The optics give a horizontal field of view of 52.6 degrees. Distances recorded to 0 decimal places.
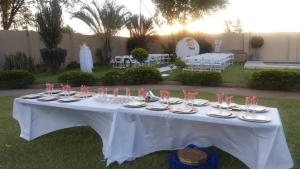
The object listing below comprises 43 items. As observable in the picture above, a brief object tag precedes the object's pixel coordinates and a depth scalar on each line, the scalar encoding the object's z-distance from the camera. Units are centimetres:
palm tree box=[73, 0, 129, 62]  1758
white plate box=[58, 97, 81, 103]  386
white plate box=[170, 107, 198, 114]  322
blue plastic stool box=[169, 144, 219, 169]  312
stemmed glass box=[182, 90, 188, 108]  362
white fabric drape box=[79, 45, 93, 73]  1256
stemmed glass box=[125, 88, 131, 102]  395
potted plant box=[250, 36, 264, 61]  1912
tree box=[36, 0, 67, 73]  1273
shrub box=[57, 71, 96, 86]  954
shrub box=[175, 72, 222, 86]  907
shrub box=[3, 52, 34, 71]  1252
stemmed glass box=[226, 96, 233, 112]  348
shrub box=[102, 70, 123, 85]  973
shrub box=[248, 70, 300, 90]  806
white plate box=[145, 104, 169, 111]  336
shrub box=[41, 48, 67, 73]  1301
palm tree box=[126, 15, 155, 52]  2058
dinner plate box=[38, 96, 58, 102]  398
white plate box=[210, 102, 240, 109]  340
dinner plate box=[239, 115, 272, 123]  290
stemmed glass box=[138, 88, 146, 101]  393
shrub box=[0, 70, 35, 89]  938
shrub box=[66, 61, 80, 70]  1578
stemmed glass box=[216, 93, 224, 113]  355
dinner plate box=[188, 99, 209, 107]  357
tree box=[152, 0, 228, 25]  2127
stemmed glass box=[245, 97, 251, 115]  335
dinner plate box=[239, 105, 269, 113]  326
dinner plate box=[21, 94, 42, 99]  420
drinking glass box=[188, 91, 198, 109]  364
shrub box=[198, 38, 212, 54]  2092
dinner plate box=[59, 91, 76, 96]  428
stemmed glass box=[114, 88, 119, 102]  393
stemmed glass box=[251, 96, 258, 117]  332
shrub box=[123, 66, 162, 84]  970
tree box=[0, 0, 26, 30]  1938
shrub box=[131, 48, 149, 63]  1262
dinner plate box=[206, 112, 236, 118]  305
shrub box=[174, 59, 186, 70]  1127
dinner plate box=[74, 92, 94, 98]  417
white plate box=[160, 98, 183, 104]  368
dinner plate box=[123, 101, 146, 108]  348
